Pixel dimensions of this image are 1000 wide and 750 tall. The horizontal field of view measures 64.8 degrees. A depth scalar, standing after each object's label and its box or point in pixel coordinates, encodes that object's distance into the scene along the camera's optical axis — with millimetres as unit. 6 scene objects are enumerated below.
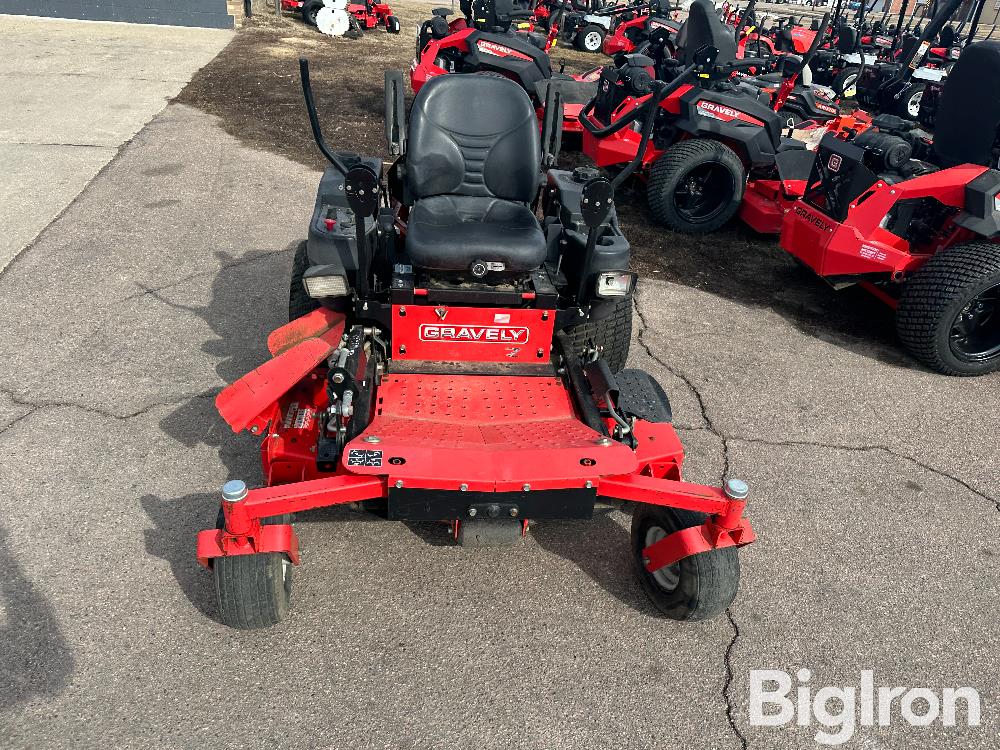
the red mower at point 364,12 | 15070
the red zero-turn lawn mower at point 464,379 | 2637
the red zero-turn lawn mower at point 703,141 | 6707
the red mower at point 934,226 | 4793
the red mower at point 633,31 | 13166
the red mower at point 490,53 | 8961
